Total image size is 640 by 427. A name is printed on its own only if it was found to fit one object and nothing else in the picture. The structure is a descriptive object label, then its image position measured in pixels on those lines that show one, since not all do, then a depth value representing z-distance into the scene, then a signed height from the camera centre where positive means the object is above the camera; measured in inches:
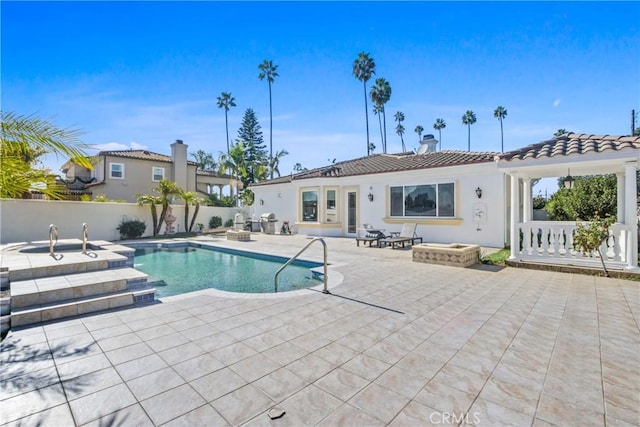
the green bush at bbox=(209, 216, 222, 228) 976.9 -25.5
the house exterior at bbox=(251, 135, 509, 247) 551.2 +35.6
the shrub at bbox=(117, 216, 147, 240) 741.3 -33.1
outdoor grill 879.7 -27.0
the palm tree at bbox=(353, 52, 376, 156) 1498.5 +723.2
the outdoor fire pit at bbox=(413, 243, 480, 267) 388.8 -55.8
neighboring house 1061.8 +159.1
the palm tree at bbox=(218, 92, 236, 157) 1779.0 +656.0
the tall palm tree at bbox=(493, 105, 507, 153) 2456.9 +801.1
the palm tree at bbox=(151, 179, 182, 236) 799.1 +56.2
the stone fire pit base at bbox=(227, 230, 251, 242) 703.1 -49.2
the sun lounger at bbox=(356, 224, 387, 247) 574.6 -46.1
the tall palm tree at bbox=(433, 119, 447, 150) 2706.2 +781.5
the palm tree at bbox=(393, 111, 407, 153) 2682.8 +796.8
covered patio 319.3 +46.0
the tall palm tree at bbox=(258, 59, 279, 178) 1589.6 +748.7
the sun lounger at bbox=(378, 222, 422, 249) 556.1 -46.5
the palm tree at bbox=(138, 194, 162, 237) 778.2 +29.4
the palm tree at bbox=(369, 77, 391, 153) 1595.7 +639.2
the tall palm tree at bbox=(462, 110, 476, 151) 2568.9 +785.3
